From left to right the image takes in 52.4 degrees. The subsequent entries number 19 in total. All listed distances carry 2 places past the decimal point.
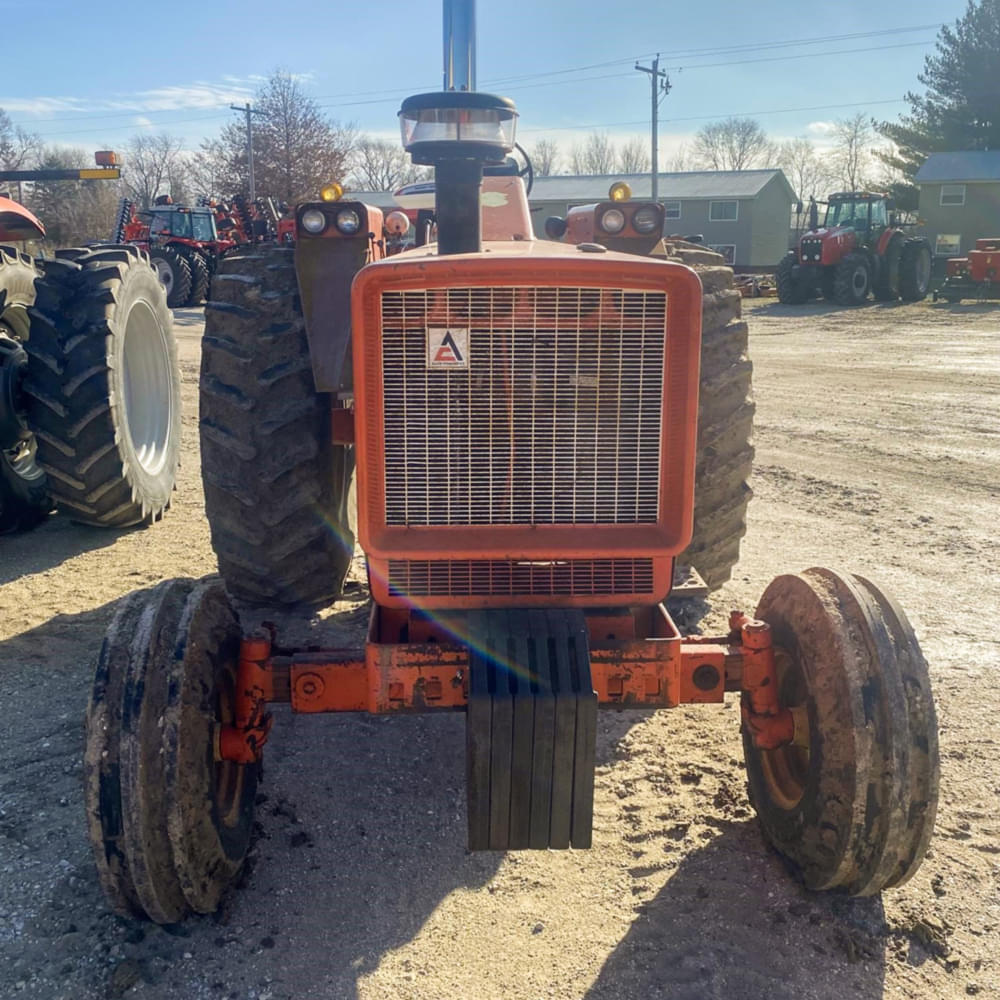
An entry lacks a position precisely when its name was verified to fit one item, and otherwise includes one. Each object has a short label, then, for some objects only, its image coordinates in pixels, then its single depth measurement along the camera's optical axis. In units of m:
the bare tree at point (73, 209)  49.33
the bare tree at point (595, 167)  87.00
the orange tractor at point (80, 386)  5.70
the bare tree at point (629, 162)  86.19
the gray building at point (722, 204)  50.69
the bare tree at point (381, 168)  74.31
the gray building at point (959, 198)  40.78
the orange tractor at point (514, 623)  2.67
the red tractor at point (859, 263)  25.59
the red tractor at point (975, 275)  26.00
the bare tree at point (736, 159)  88.06
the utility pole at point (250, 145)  42.12
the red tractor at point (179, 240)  23.61
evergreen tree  44.75
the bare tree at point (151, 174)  70.81
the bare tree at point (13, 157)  59.03
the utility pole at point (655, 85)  42.25
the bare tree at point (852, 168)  80.69
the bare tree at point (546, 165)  76.86
